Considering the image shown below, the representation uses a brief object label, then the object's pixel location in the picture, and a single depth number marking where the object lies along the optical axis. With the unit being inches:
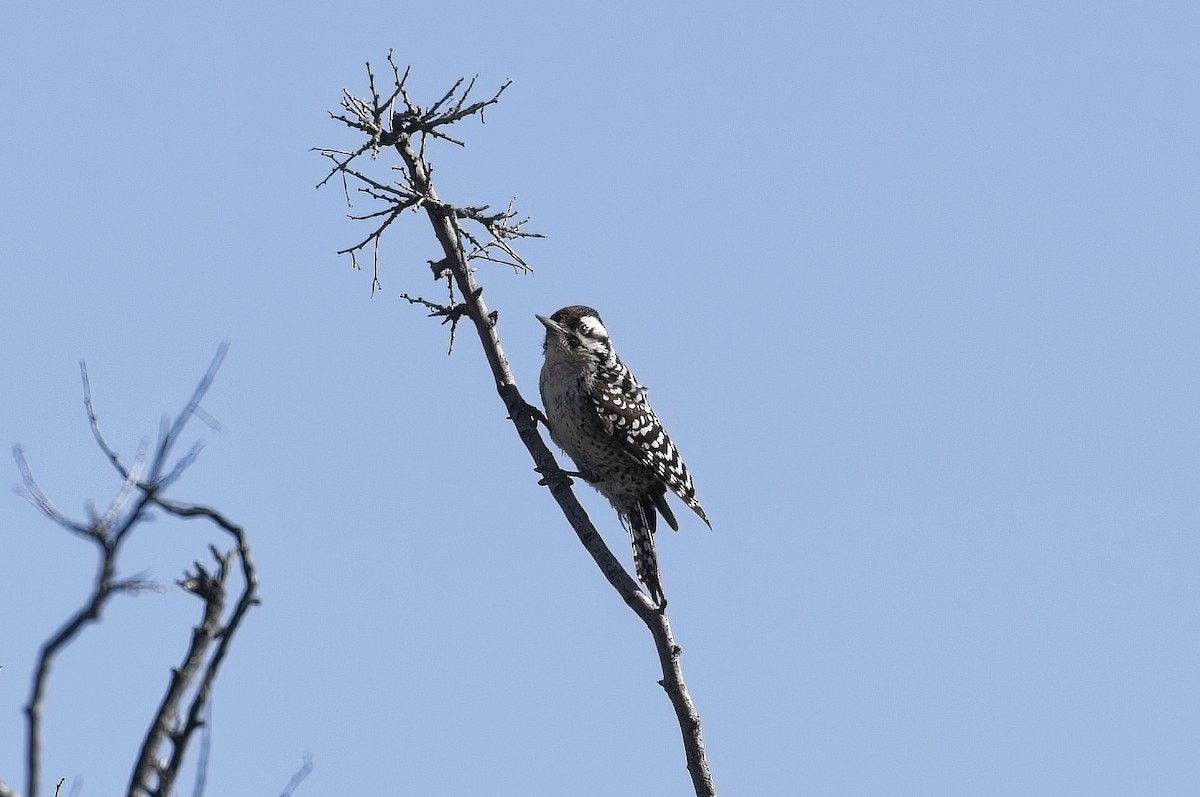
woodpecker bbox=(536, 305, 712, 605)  739.4
